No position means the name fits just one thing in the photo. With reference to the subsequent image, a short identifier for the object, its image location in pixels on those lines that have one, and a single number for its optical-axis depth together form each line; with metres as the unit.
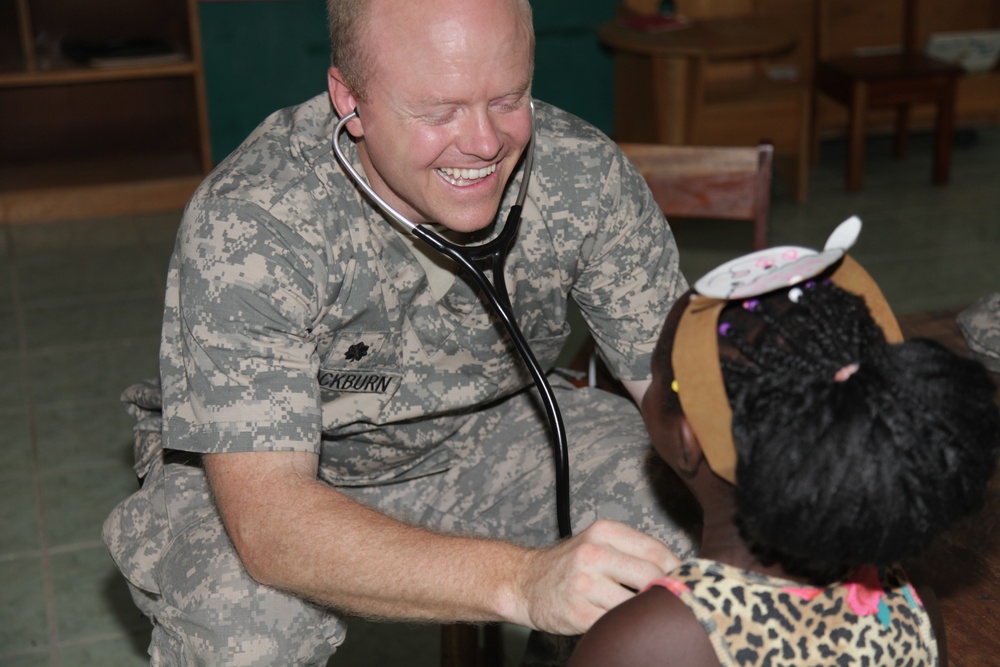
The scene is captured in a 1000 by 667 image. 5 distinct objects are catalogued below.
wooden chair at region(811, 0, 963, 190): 4.47
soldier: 1.29
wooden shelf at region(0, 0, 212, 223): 4.32
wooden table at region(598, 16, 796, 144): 4.22
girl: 0.89
